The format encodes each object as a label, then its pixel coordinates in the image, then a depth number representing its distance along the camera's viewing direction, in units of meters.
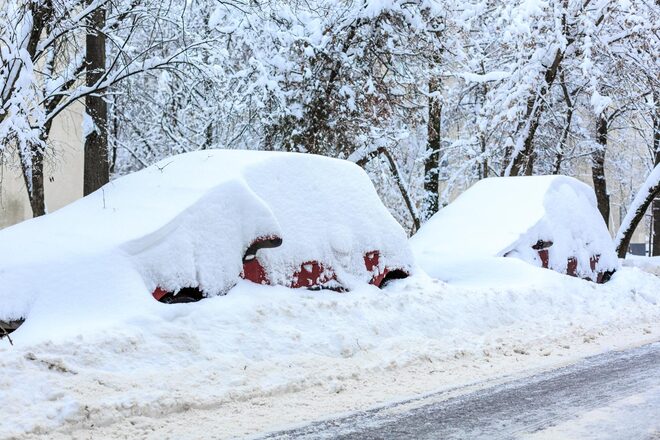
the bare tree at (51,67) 7.11
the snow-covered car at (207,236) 5.50
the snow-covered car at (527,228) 9.79
